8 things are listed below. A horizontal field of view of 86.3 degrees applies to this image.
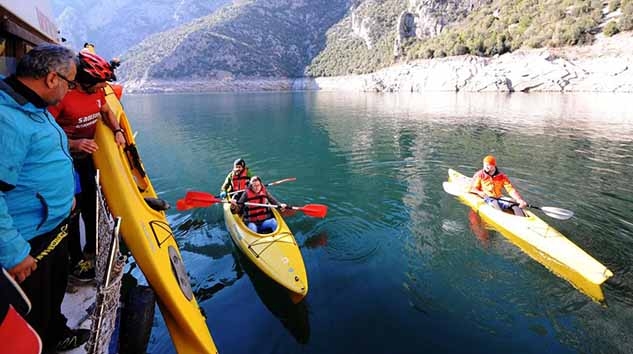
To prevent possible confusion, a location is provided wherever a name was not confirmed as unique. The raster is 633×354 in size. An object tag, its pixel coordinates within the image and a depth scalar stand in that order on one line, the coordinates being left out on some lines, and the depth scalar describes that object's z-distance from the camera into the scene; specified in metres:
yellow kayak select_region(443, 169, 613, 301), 5.68
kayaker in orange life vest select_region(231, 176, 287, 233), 7.24
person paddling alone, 8.07
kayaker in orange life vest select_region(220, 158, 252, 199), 8.52
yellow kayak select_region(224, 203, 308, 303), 5.36
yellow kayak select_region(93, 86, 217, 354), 3.69
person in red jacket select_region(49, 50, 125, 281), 3.64
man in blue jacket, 2.04
